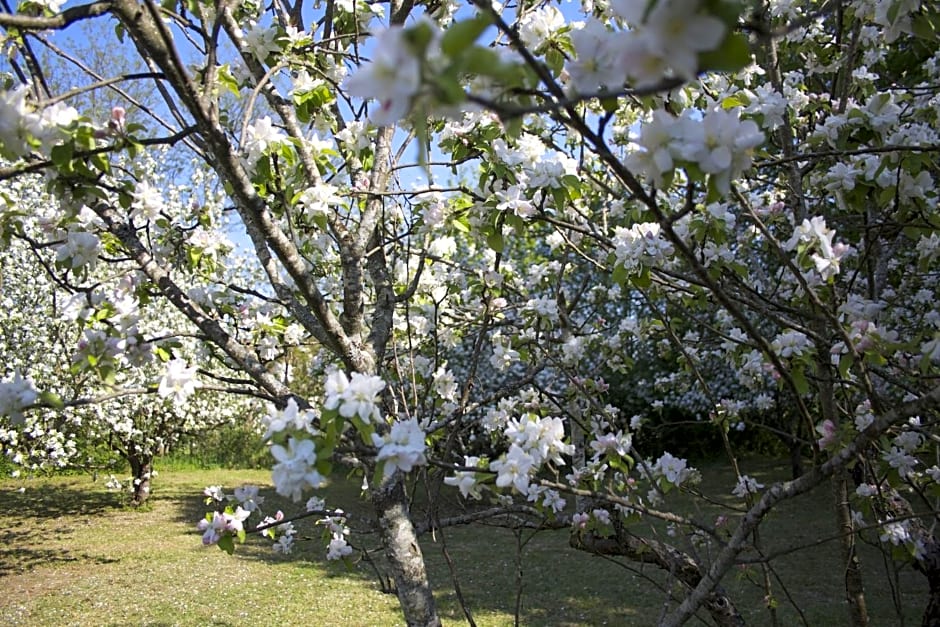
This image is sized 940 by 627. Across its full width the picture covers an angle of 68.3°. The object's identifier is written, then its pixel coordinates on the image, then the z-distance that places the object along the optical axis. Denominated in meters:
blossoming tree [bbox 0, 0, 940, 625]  0.87
